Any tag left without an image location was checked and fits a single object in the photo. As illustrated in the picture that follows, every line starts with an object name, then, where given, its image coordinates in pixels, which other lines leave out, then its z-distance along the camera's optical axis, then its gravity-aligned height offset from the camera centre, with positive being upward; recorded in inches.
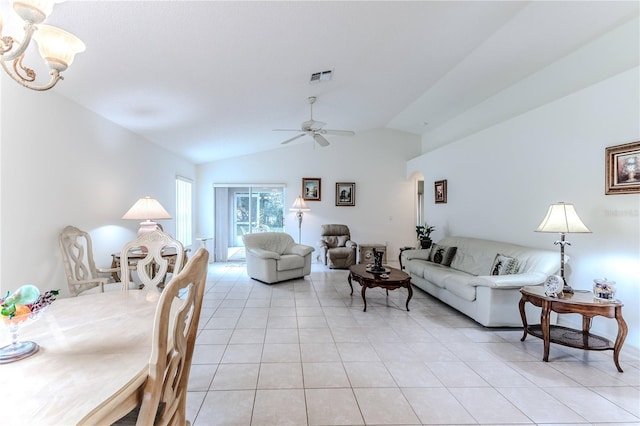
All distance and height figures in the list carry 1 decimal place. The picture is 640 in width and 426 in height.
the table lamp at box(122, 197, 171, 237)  142.8 -1.0
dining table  32.4 -21.7
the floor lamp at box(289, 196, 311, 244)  276.2 +2.4
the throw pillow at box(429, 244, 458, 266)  192.7 -29.0
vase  248.2 -27.8
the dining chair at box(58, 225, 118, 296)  113.7 -21.4
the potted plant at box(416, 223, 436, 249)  248.8 -20.7
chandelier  47.9 +31.4
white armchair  208.1 -34.5
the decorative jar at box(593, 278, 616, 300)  99.5 -26.6
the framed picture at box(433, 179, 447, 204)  242.7 +17.5
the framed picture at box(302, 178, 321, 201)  302.5 +22.2
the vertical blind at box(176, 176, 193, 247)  255.6 +0.1
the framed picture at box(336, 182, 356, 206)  304.8 +17.3
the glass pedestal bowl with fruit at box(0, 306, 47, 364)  41.8 -20.6
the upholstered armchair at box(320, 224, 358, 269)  266.2 -34.0
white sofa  127.6 -33.5
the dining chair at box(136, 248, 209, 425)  38.9 -21.8
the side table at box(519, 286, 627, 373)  96.6 -36.4
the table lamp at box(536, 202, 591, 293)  111.3 -4.4
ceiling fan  174.7 +48.8
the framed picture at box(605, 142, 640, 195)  109.7 +16.7
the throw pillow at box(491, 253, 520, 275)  142.6 -26.9
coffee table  153.9 -36.7
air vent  147.8 +69.2
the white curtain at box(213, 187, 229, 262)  297.4 -10.9
